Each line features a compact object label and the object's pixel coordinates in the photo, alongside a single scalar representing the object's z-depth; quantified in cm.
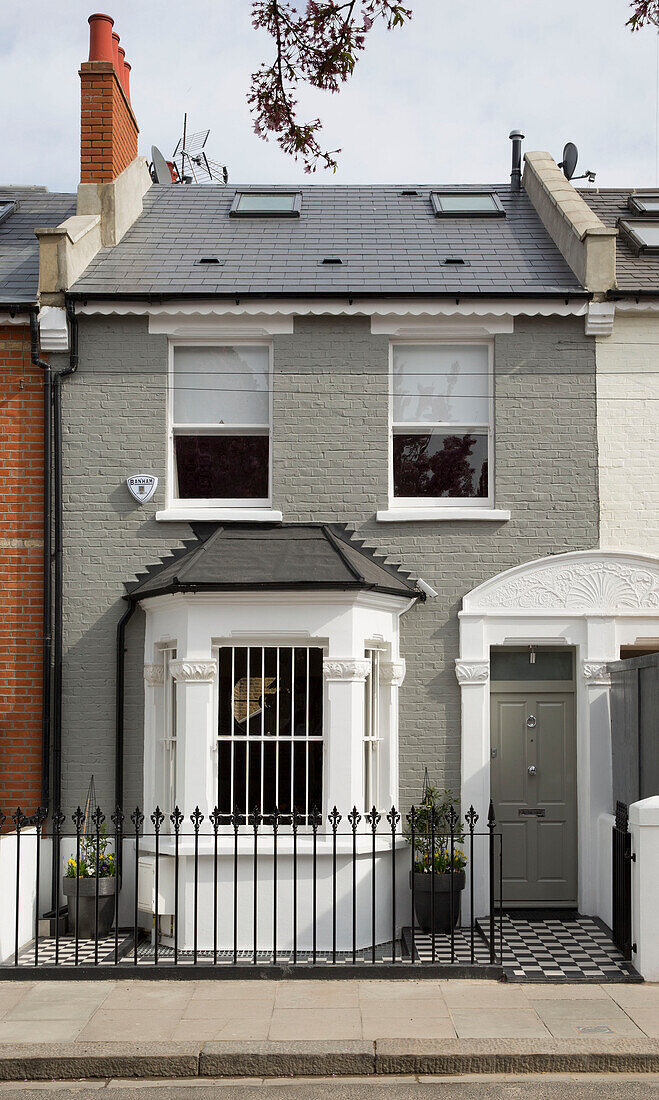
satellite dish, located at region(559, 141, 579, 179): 1519
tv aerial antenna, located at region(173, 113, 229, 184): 1816
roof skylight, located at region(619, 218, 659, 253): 1202
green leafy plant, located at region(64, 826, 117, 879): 976
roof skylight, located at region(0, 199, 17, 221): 1307
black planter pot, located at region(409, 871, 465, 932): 972
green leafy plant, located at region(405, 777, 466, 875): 984
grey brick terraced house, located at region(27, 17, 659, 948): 1049
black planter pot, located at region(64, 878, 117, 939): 965
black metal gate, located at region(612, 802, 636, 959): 888
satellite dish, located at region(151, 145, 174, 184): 1464
